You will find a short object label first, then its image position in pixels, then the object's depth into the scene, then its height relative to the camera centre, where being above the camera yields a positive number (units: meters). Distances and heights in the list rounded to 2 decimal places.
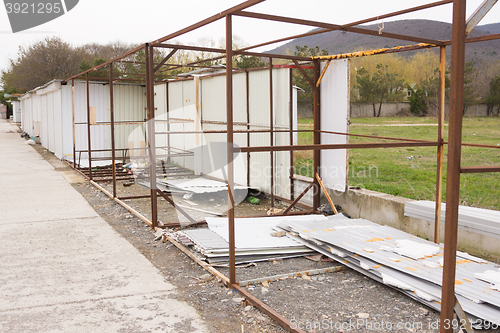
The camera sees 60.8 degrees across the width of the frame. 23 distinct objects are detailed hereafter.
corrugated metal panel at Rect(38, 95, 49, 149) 19.48 +0.30
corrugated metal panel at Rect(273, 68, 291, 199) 8.61 +0.08
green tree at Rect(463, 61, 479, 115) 32.64 +2.89
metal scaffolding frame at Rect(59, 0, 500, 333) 2.69 +0.06
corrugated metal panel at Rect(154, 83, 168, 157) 14.94 +0.54
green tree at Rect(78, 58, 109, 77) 35.17 +5.49
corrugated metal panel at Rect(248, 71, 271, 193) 9.09 +0.11
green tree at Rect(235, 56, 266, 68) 26.08 +4.07
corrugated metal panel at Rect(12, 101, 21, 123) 51.95 +1.96
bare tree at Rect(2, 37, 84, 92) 48.53 +7.33
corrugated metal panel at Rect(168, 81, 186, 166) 13.62 +0.54
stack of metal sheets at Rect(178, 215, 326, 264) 5.28 -1.51
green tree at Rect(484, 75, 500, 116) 32.06 +2.34
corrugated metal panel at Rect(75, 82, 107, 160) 15.23 +0.43
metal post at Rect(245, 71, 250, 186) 9.54 +0.59
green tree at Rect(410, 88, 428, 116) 35.28 +1.89
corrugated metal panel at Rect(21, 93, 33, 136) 27.03 +0.88
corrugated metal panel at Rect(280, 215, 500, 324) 3.85 -1.47
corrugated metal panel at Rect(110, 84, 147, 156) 15.89 +0.53
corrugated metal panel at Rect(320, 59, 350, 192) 7.44 +0.17
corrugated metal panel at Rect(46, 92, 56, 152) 16.58 +0.35
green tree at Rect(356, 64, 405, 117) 39.84 +3.84
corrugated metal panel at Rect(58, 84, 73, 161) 14.99 +0.18
